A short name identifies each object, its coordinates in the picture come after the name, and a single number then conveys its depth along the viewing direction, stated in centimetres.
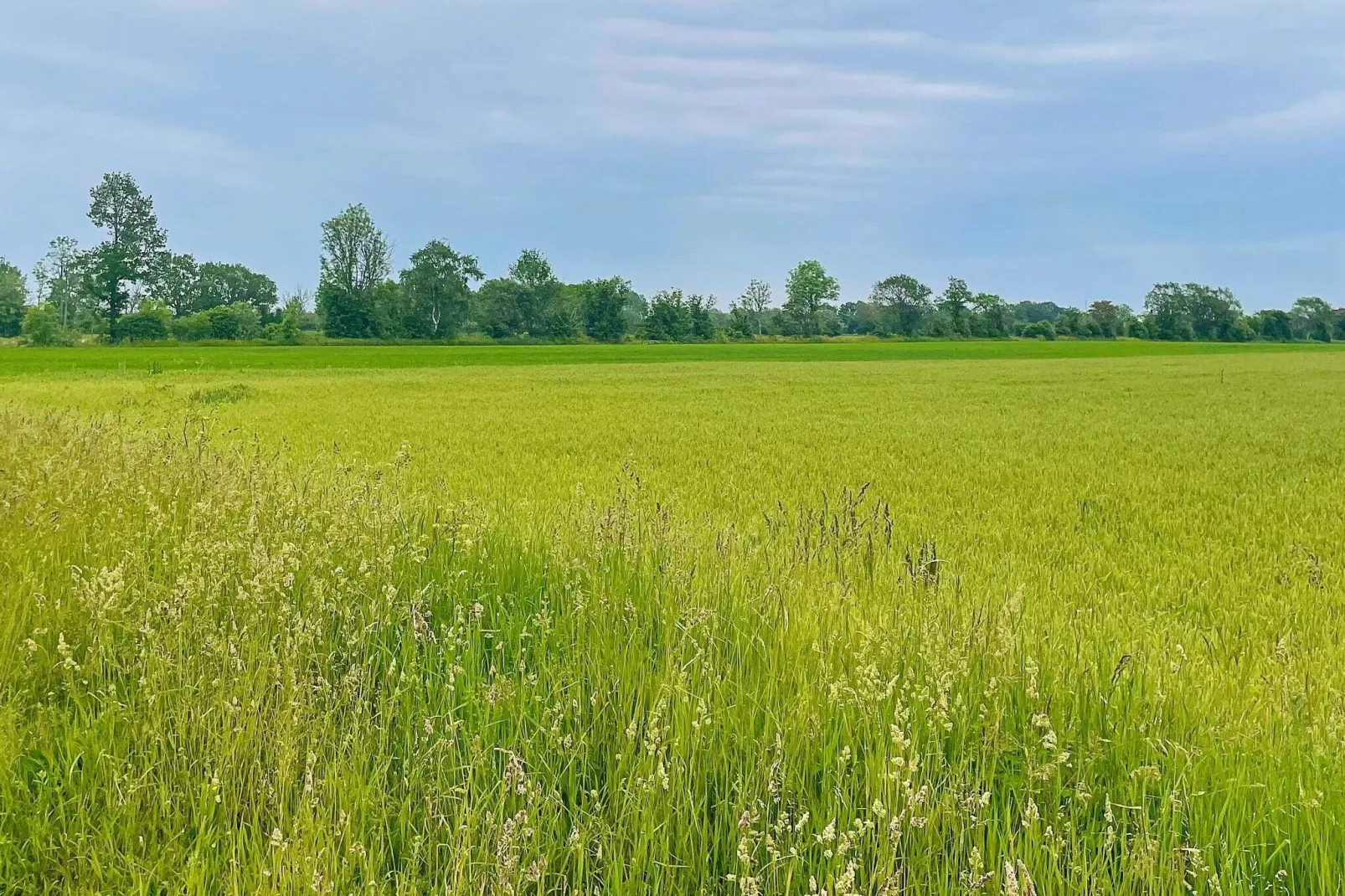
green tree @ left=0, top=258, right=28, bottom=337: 11494
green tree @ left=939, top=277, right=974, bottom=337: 13662
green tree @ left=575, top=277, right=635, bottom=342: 12256
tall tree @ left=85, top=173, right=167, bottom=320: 10188
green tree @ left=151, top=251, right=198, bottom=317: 13138
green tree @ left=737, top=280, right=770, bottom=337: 15816
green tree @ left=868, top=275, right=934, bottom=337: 14688
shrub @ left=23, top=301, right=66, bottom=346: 8856
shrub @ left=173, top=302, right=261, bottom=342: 9741
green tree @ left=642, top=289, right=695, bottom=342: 12350
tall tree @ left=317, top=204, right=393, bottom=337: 12644
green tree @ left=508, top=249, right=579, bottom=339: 11988
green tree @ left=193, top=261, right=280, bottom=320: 14788
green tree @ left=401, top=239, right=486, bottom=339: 12025
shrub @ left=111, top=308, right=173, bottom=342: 9338
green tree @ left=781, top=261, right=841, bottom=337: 15288
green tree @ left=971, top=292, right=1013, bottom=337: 13600
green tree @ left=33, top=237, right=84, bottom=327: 13462
